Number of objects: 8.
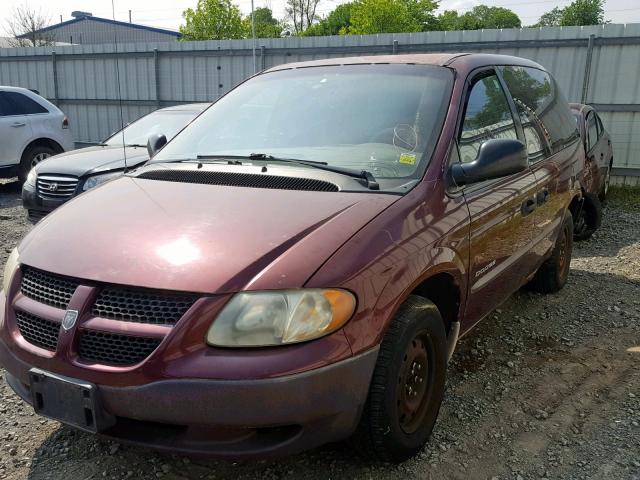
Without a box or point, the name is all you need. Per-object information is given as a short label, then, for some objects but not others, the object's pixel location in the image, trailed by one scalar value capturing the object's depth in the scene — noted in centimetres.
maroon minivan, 207
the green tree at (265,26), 3813
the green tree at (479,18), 6589
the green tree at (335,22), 6172
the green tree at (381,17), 3956
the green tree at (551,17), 8369
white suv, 956
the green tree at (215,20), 3666
